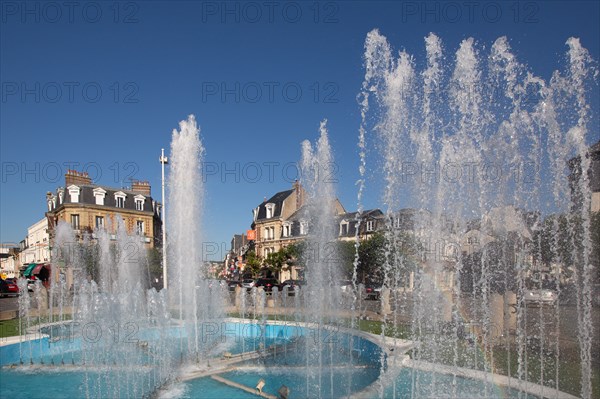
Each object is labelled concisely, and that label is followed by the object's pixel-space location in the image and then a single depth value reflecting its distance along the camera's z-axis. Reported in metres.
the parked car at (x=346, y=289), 29.32
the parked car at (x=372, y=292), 31.19
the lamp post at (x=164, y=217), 22.19
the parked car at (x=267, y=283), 39.22
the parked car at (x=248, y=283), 38.64
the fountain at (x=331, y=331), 9.73
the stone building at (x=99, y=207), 50.00
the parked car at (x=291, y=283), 36.47
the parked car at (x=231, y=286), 42.92
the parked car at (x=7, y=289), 36.22
